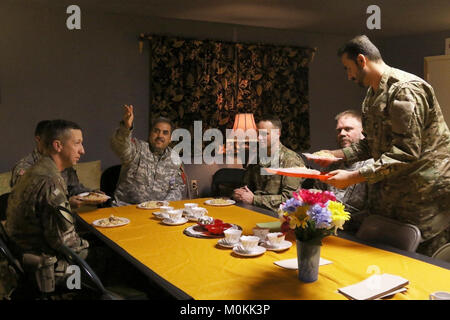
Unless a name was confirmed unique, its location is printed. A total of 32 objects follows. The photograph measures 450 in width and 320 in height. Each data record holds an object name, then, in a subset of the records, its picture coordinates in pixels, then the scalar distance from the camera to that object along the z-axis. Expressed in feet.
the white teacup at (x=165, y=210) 8.29
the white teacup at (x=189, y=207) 8.41
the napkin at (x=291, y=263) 5.53
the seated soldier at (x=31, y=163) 10.44
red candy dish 7.12
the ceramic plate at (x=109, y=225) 7.74
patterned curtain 15.92
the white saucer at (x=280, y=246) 6.24
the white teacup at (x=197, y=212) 8.33
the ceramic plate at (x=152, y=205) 9.45
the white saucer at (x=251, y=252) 5.96
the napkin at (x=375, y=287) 4.48
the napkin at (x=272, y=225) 7.39
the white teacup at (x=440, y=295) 4.18
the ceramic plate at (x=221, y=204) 9.74
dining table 4.76
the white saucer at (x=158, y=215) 8.40
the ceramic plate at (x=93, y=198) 8.80
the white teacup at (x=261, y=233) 6.63
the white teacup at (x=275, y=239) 6.28
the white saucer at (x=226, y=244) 6.41
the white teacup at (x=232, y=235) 6.38
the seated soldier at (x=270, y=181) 10.14
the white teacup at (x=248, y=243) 6.00
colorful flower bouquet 4.83
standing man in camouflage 6.39
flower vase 4.96
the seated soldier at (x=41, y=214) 6.39
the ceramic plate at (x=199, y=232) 7.09
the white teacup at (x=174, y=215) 7.96
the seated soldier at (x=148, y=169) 11.16
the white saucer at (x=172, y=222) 7.90
